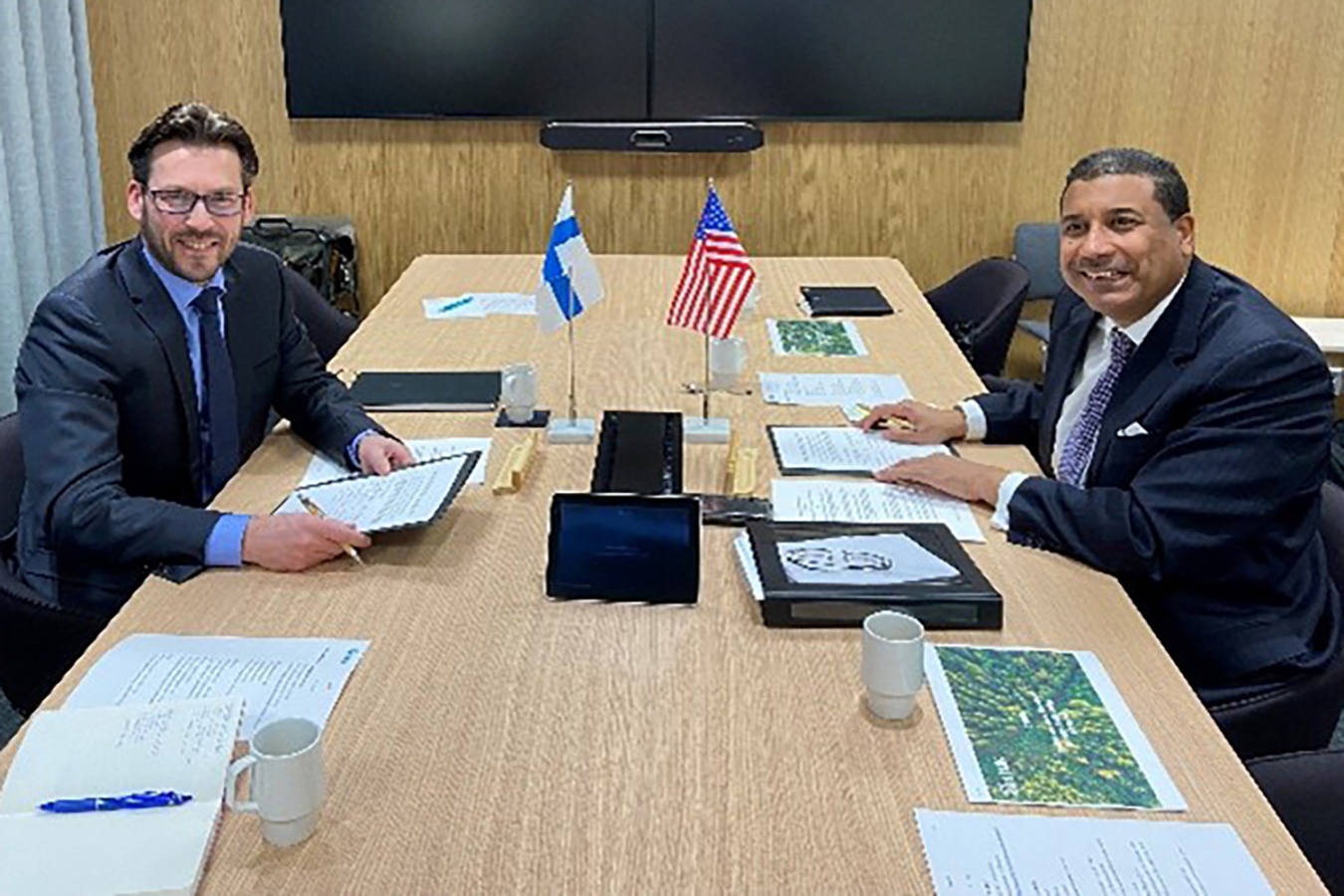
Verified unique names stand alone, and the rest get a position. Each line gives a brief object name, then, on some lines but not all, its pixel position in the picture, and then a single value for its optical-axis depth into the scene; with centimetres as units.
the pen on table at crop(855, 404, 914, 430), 261
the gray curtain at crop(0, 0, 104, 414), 429
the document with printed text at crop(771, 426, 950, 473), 243
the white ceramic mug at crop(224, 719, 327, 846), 132
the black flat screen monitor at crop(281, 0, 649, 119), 486
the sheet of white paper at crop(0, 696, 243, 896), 127
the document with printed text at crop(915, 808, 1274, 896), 129
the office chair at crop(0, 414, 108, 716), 210
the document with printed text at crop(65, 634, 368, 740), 159
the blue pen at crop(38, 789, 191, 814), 137
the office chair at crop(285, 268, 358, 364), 372
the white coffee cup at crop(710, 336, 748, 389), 291
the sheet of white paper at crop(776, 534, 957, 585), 188
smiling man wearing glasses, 201
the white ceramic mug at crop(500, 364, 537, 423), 264
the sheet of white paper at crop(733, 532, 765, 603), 189
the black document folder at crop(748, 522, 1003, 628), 181
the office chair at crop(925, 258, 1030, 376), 382
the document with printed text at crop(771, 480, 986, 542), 217
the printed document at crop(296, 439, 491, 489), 238
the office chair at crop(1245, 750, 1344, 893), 157
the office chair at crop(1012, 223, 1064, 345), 504
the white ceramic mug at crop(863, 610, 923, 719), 156
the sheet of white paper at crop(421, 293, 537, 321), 350
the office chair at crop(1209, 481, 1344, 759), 193
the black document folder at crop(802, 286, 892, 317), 356
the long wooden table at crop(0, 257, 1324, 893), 133
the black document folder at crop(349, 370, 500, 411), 275
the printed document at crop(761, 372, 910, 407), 283
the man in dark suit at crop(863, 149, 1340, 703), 199
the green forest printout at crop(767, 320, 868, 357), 321
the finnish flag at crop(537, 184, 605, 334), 252
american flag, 267
